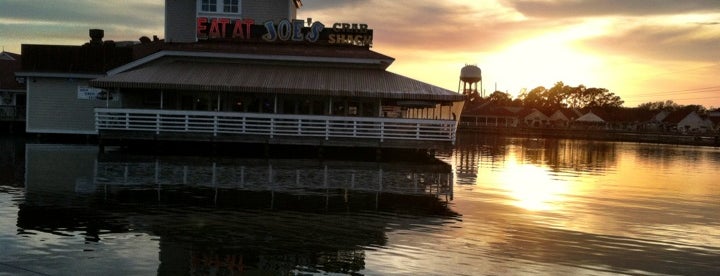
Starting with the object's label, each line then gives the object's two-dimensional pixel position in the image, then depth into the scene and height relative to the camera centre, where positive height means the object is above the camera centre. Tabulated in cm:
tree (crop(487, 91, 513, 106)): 17515 +1131
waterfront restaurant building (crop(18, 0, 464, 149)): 2861 +187
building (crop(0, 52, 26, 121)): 4295 +189
